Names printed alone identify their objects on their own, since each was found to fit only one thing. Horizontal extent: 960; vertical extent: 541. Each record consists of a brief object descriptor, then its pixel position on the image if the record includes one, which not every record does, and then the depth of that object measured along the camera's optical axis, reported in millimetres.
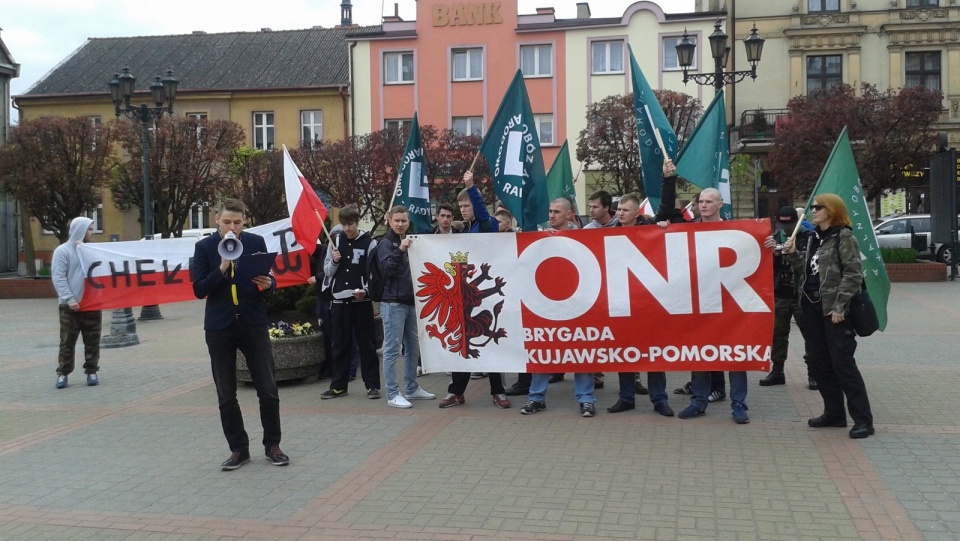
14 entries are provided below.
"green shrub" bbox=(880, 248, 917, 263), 23453
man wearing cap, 8750
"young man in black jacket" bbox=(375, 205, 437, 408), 8305
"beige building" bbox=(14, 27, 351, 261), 40938
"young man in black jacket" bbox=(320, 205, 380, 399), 8852
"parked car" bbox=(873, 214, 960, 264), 28328
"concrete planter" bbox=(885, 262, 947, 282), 22594
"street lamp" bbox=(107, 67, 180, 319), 19016
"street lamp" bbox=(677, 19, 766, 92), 15695
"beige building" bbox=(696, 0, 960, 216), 37312
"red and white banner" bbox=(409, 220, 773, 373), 7555
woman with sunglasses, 6766
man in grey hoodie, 10039
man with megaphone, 6215
